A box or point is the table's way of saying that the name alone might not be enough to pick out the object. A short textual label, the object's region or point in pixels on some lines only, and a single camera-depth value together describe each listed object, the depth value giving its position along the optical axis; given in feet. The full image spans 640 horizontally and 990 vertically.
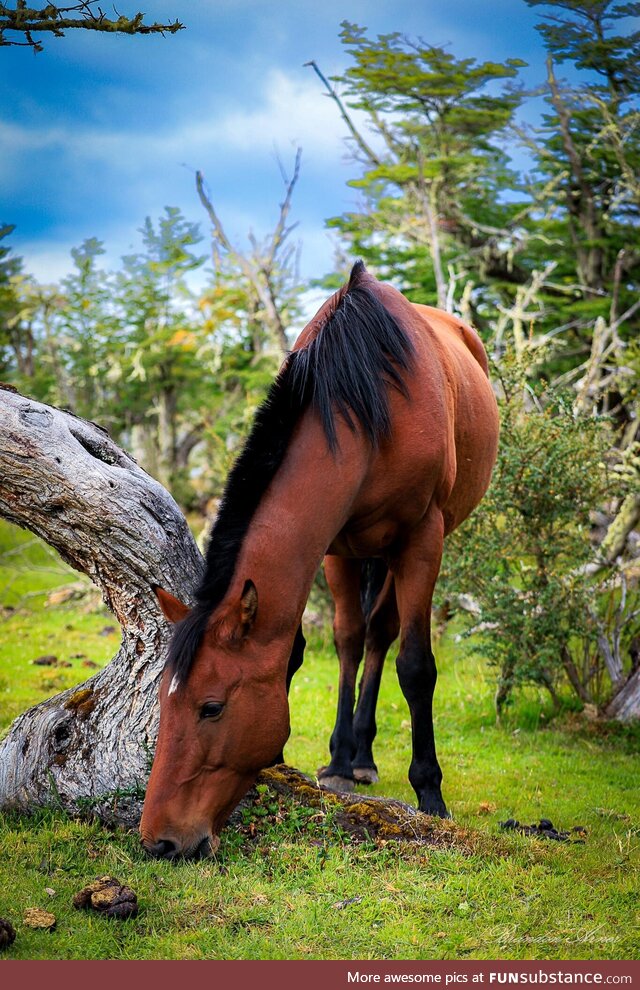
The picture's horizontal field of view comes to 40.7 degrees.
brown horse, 10.94
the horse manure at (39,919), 9.70
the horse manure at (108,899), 10.05
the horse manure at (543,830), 14.17
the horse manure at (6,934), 9.18
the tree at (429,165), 44.62
